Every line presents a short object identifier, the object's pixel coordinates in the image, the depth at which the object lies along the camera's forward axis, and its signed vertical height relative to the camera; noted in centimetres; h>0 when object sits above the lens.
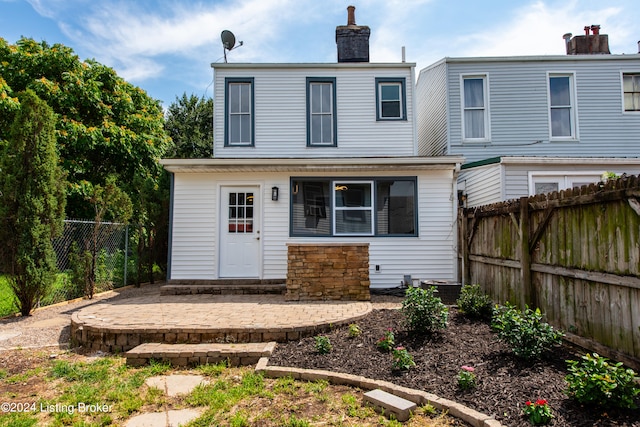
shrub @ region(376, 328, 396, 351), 420 -122
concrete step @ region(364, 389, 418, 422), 287 -134
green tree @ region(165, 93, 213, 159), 2088 +604
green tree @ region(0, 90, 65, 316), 647 +52
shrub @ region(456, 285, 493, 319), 529 -102
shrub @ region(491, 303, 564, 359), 351 -97
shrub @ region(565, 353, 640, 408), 254 -104
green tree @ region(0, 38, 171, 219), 1306 +446
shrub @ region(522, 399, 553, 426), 259 -124
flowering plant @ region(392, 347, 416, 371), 365 -124
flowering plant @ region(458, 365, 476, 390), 317 -124
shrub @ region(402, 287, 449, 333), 438 -95
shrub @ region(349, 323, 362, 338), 470 -123
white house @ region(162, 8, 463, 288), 841 +45
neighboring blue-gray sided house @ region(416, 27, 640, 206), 1073 +357
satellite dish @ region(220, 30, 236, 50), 1109 +566
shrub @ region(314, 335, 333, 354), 422 -126
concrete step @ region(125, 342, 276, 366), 421 -136
